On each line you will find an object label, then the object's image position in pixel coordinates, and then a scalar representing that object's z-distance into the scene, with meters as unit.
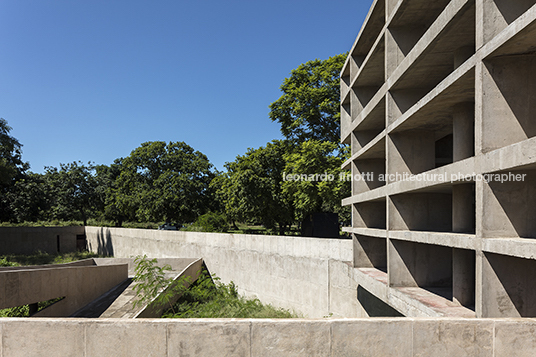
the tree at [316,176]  19.91
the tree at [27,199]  40.09
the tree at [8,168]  30.27
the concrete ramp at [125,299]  11.77
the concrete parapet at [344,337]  4.04
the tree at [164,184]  37.09
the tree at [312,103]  24.06
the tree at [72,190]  44.00
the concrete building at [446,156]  5.37
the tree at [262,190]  27.19
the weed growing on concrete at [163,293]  11.53
